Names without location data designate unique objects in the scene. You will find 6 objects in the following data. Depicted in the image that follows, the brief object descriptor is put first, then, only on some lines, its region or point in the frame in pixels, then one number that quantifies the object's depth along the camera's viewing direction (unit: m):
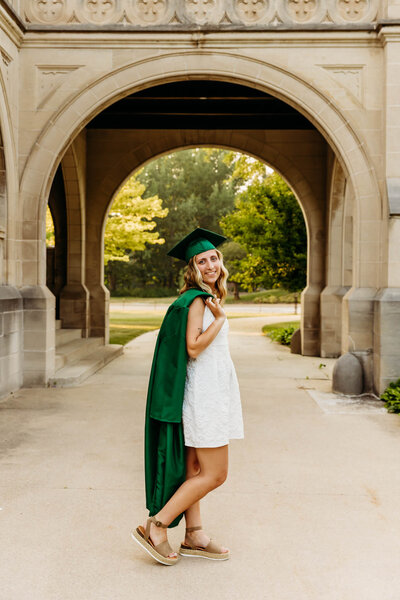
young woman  3.32
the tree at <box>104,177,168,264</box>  20.98
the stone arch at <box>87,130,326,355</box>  13.83
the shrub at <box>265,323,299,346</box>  16.39
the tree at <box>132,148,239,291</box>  50.88
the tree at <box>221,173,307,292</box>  17.02
